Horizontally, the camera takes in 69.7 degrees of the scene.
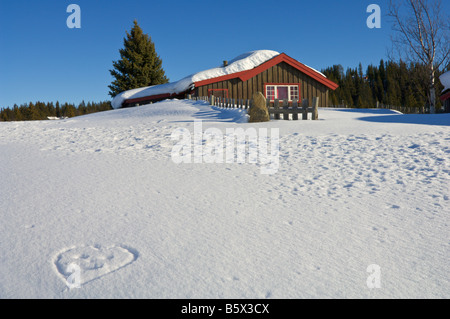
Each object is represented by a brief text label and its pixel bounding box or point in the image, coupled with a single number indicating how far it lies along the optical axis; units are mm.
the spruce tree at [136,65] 38594
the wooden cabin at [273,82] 24719
